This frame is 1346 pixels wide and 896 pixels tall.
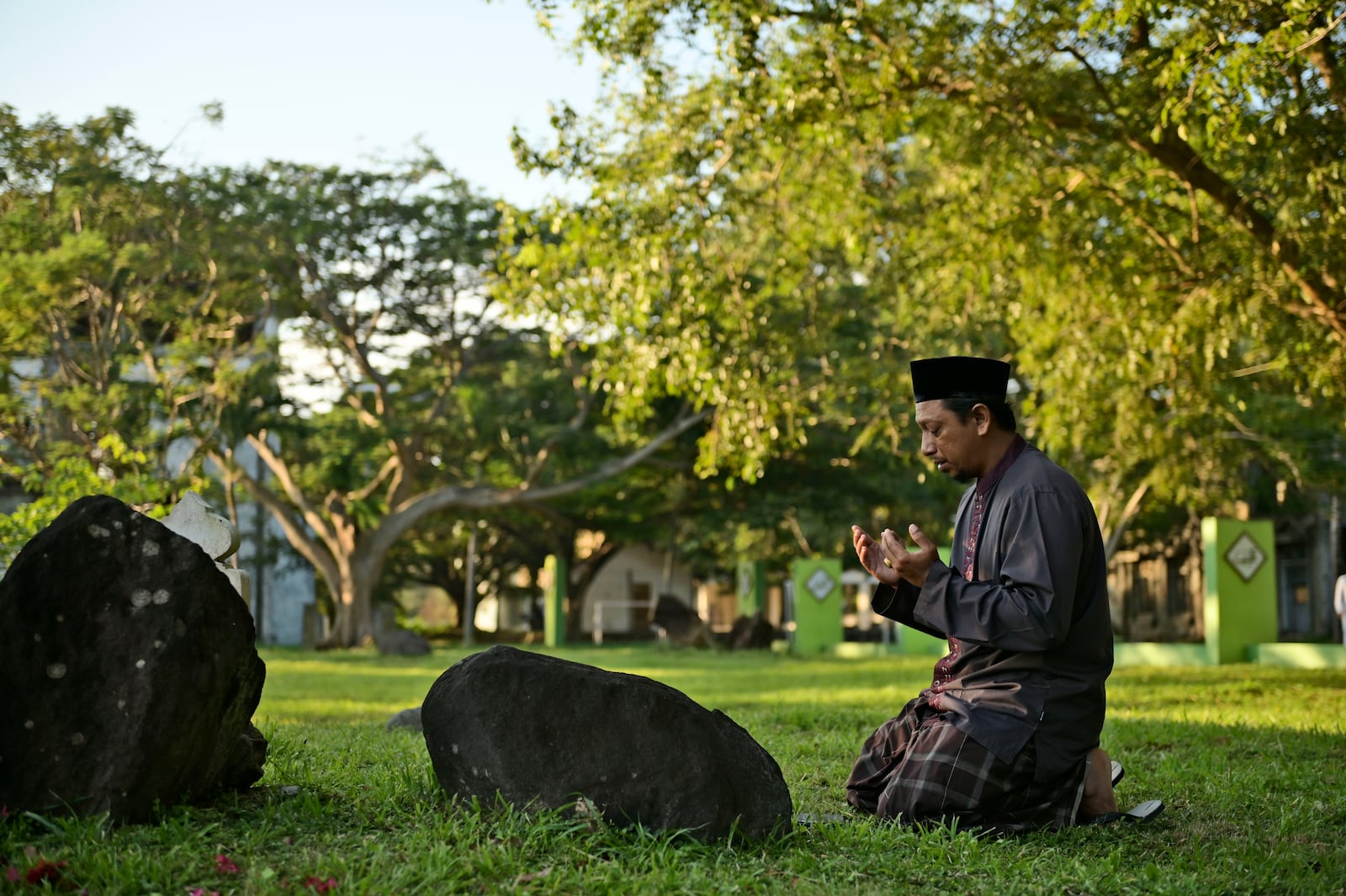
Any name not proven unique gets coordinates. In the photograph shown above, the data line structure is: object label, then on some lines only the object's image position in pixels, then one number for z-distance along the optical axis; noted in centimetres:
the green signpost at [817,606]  2644
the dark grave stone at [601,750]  447
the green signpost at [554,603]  3388
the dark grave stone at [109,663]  428
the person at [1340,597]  1866
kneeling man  482
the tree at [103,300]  2012
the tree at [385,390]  2698
